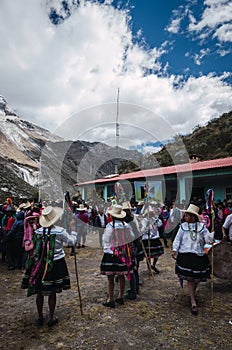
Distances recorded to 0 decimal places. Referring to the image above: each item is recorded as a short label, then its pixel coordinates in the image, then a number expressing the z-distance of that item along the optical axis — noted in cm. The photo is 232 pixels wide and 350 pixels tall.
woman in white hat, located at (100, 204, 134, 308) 430
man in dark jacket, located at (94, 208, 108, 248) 1006
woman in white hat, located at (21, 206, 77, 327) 359
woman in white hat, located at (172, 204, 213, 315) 412
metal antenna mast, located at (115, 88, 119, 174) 1571
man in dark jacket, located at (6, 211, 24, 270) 648
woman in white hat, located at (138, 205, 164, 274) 601
